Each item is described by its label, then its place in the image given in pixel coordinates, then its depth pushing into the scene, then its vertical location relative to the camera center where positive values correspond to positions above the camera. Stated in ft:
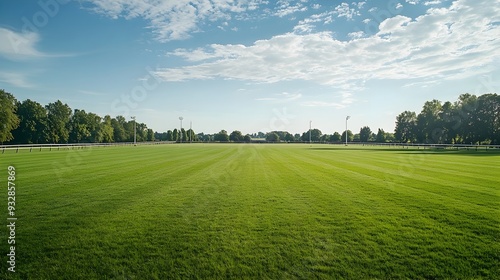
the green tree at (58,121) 309.42 +18.69
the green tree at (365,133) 555.28 +14.20
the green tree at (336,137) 562.87 +6.06
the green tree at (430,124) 331.36 +20.93
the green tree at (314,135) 592.19 +10.56
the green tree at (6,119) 216.95 +15.05
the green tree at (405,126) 400.88 +21.48
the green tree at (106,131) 400.12 +10.87
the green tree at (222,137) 601.62 +4.70
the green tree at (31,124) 286.46 +14.14
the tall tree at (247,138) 599.33 +2.87
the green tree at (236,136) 604.08 +7.03
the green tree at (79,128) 348.59 +12.86
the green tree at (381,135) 506.89 +9.60
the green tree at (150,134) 575.38 +9.45
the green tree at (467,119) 282.56 +22.44
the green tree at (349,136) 549.54 +8.21
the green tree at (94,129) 371.66 +12.69
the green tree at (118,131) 473.79 +12.33
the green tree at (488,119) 269.23 +21.54
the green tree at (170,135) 594.65 +8.01
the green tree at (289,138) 640.17 +3.83
